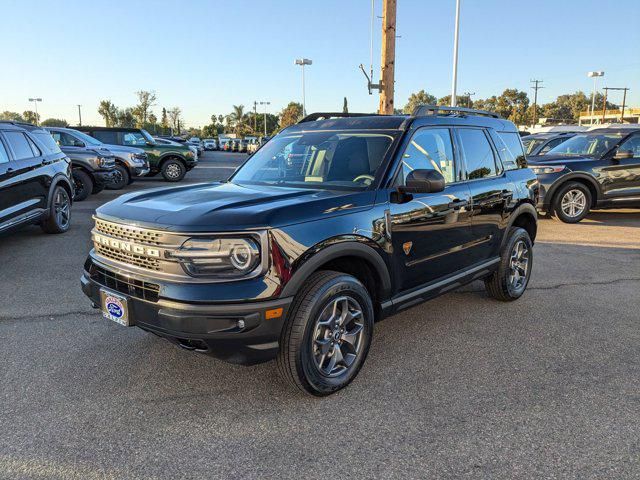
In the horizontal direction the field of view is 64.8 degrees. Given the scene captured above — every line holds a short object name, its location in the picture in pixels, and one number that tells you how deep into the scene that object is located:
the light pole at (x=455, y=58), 22.77
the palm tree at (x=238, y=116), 112.88
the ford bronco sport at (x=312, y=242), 2.79
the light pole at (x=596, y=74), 49.03
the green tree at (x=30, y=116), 86.61
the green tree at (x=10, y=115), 92.49
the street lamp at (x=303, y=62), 46.19
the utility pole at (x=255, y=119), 105.35
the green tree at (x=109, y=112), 77.88
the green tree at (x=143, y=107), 73.76
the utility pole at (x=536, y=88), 91.38
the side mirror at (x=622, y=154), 10.06
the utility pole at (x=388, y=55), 10.18
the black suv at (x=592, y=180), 10.23
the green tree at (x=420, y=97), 109.88
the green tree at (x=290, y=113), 84.56
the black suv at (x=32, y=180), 6.89
